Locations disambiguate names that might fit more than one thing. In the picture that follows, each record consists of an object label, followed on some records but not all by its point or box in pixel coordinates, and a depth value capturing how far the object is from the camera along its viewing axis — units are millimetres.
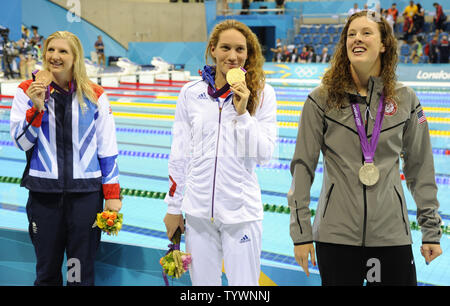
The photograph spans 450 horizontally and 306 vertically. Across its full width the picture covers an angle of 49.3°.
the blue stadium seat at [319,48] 17280
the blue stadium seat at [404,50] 14529
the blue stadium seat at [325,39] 17766
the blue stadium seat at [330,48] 16948
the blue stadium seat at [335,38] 17703
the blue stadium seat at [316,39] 18000
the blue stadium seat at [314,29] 18478
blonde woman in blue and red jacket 2137
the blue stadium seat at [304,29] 18656
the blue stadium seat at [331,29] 18109
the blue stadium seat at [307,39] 18141
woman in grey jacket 1645
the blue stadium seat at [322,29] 18328
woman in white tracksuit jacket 1841
